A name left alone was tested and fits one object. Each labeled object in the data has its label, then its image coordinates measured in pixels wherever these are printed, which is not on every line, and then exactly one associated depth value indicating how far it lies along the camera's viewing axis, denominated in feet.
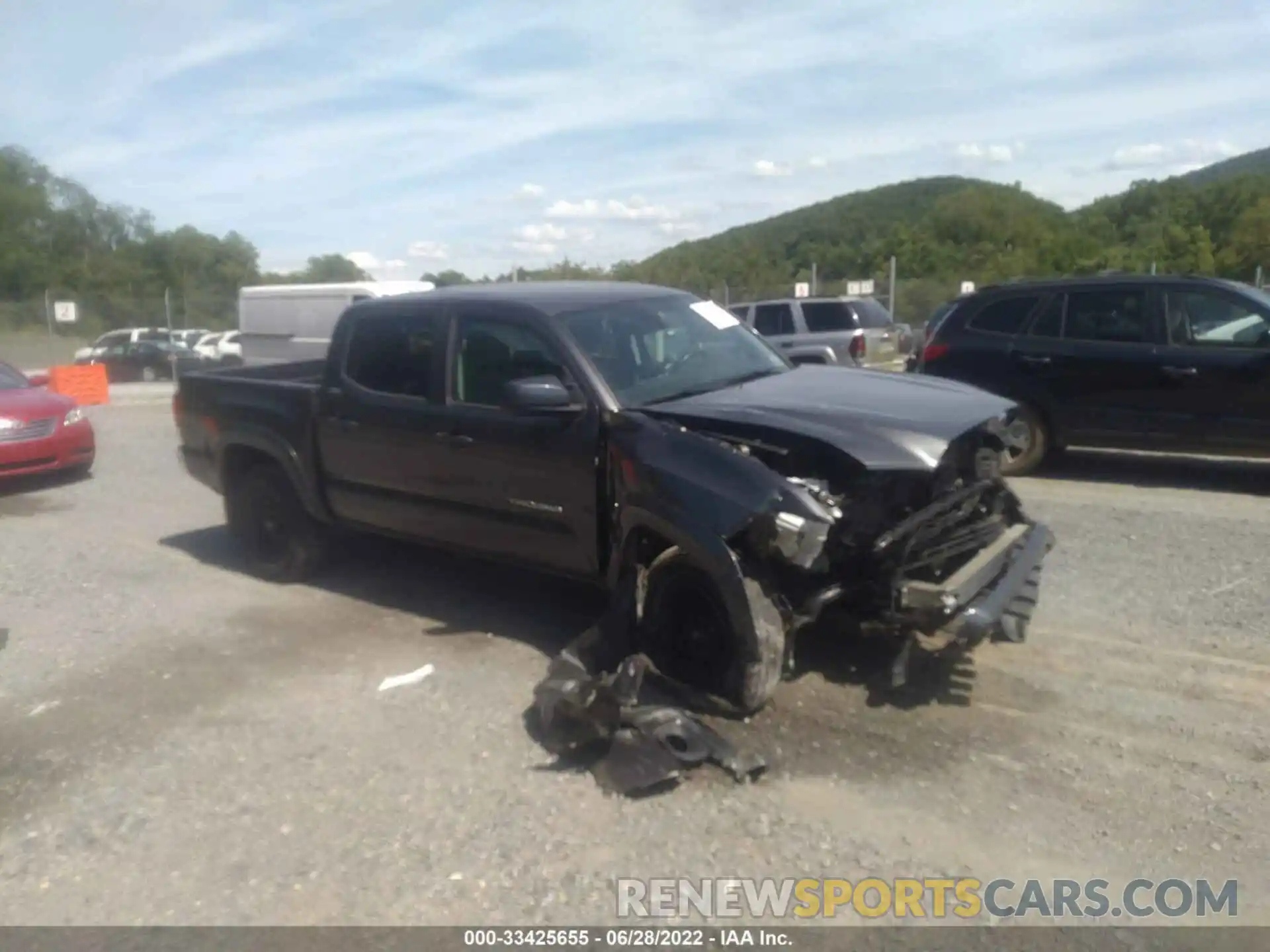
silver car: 56.18
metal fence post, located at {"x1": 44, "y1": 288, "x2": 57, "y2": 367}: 103.50
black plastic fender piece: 13.66
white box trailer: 59.06
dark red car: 35.22
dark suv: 29.22
